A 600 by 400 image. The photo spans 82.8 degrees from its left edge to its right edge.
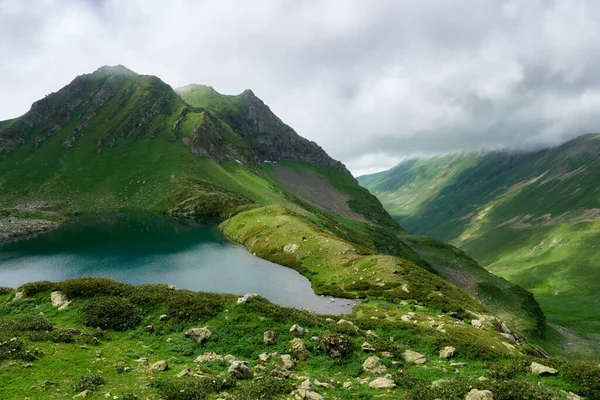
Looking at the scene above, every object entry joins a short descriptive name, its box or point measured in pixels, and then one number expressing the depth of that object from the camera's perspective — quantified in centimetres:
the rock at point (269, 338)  2686
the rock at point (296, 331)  2797
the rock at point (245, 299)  3235
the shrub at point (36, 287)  3548
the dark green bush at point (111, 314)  2930
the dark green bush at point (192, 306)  3016
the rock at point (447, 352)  2632
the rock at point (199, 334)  2706
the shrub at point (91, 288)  3369
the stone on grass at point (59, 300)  3244
